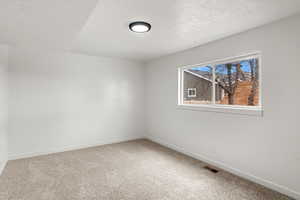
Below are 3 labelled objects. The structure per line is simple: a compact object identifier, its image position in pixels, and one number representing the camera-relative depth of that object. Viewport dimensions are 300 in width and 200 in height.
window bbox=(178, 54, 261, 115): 2.56
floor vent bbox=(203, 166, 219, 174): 2.74
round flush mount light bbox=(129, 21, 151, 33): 2.25
